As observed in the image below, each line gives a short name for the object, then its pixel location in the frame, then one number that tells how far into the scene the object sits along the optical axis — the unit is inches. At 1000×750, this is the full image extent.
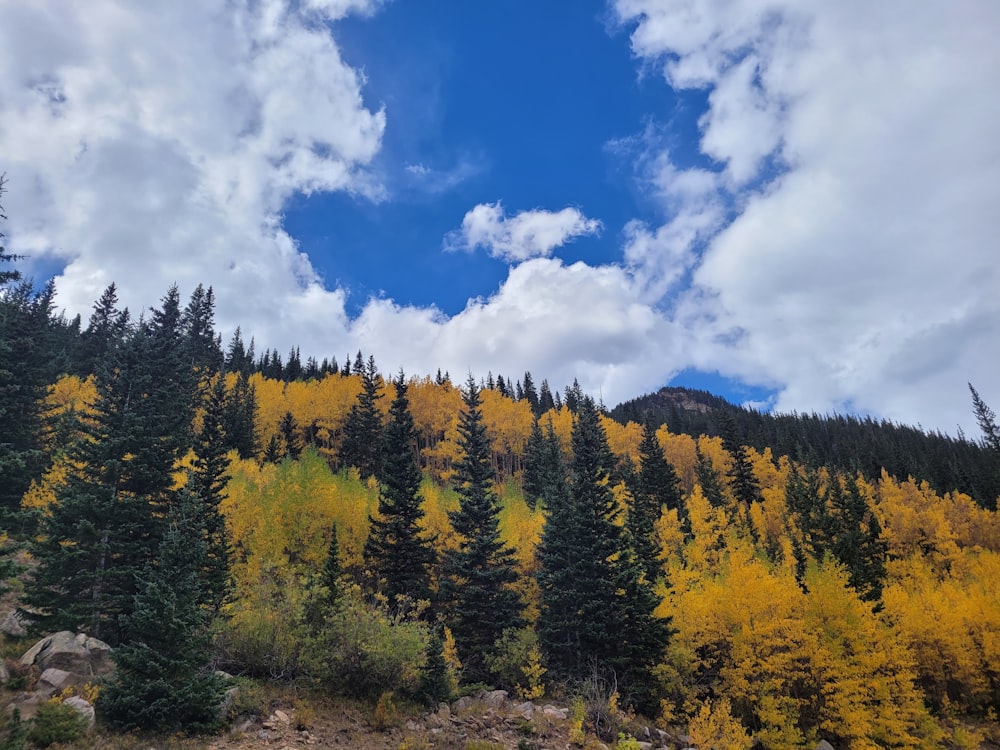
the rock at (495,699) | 994.7
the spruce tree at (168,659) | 634.8
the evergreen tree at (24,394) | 1332.4
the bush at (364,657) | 860.6
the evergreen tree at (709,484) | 2800.2
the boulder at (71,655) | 736.3
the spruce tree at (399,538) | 1396.4
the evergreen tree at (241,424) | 2536.9
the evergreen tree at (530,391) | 5344.5
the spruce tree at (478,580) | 1311.5
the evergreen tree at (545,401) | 5312.0
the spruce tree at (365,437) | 2650.1
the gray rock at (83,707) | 608.7
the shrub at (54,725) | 564.1
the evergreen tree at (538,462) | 2422.5
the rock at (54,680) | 679.7
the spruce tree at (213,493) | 1107.9
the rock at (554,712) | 972.6
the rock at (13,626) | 894.4
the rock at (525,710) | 946.1
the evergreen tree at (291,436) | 2815.2
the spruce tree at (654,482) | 2252.7
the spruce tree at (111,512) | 927.0
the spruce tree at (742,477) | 3041.3
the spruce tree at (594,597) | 1267.2
